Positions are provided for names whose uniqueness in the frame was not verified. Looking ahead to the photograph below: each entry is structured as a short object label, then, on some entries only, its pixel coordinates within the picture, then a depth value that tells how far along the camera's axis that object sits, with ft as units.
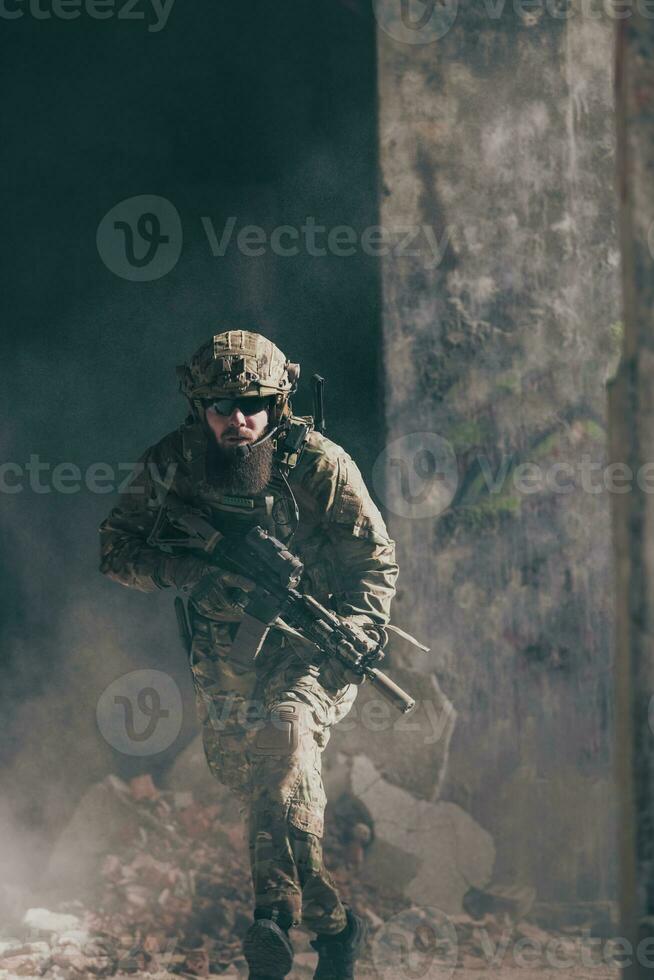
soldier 32.55
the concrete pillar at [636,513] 23.38
